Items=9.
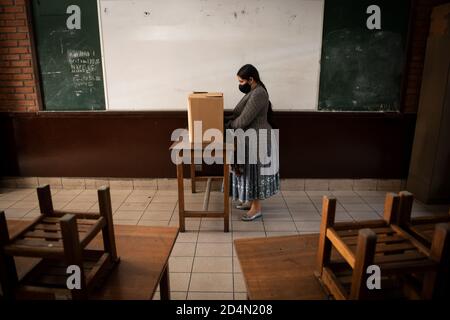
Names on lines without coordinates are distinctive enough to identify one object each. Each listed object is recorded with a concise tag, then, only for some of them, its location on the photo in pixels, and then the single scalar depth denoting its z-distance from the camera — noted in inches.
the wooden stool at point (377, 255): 41.5
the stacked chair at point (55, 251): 44.8
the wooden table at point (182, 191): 118.8
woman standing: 122.7
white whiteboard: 154.1
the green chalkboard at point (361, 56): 153.1
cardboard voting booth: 115.5
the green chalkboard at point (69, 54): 156.3
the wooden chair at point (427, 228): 41.6
